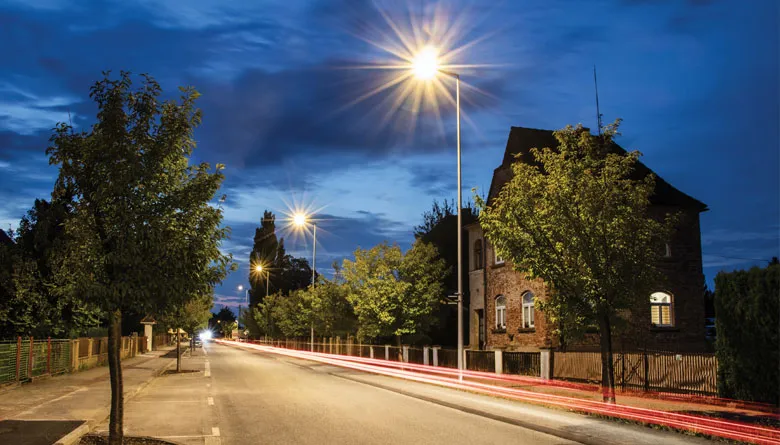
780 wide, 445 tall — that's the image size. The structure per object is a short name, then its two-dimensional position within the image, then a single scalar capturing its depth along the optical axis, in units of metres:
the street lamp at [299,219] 49.71
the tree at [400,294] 38.12
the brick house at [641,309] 31.77
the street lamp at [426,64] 22.97
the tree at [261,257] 115.94
